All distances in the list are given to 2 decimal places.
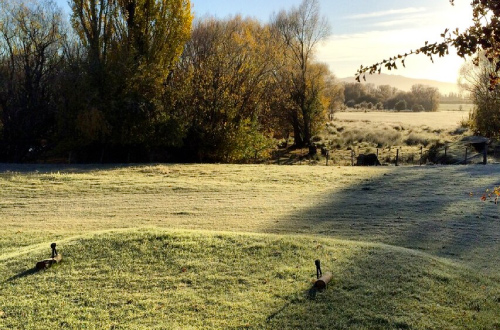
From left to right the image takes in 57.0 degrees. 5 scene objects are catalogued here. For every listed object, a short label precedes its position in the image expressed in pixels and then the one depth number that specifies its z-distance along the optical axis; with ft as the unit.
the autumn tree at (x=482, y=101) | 108.47
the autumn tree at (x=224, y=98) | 81.56
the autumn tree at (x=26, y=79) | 75.56
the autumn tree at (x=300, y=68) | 116.78
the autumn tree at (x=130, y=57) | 73.26
